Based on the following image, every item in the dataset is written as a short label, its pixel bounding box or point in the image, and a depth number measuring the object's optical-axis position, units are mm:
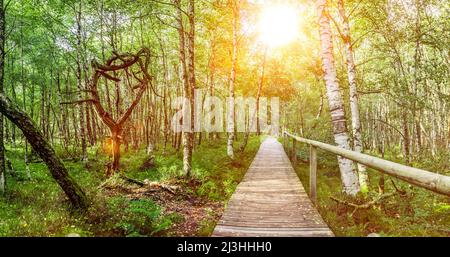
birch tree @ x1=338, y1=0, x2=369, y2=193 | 8839
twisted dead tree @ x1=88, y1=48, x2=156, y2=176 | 10320
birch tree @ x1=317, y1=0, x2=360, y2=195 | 6723
